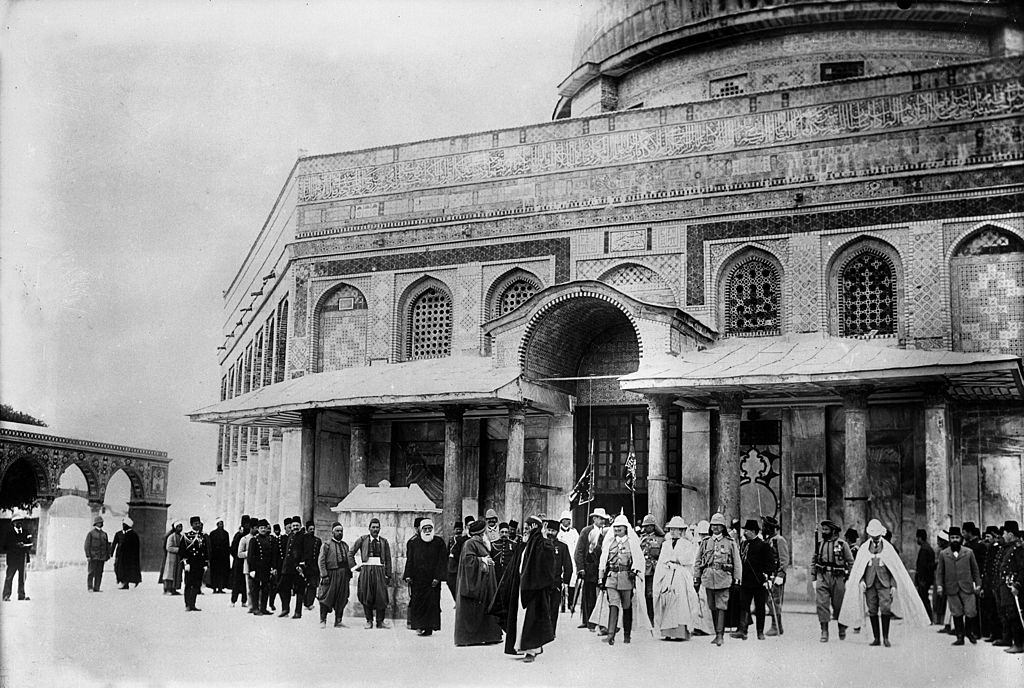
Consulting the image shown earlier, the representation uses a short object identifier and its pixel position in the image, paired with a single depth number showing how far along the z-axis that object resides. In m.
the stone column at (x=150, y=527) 42.81
